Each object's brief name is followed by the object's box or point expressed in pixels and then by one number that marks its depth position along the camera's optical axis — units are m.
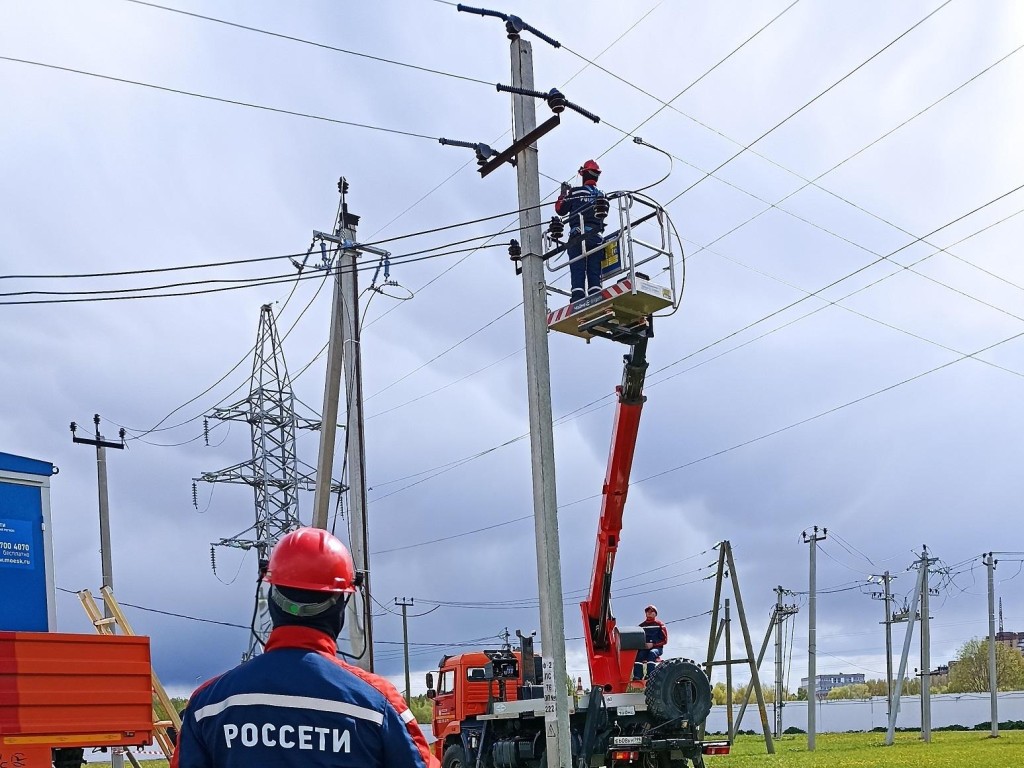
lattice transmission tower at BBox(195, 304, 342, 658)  40.97
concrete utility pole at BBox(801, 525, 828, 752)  38.05
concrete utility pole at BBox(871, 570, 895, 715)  56.70
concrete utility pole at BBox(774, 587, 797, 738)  48.88
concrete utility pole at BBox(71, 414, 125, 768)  29.89
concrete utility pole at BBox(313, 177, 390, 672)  15.94
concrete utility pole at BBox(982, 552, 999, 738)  43.50
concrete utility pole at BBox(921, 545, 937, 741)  41.09
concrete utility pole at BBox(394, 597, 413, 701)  57.95
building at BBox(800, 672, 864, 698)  157.86
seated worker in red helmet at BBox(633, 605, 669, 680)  18.36
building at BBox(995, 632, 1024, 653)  125.12
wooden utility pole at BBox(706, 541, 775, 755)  31.53
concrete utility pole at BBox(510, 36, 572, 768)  13.49
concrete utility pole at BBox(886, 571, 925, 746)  41.69
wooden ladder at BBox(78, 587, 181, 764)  15.62
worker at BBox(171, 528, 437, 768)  3.10
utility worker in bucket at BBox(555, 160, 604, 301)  15.54
